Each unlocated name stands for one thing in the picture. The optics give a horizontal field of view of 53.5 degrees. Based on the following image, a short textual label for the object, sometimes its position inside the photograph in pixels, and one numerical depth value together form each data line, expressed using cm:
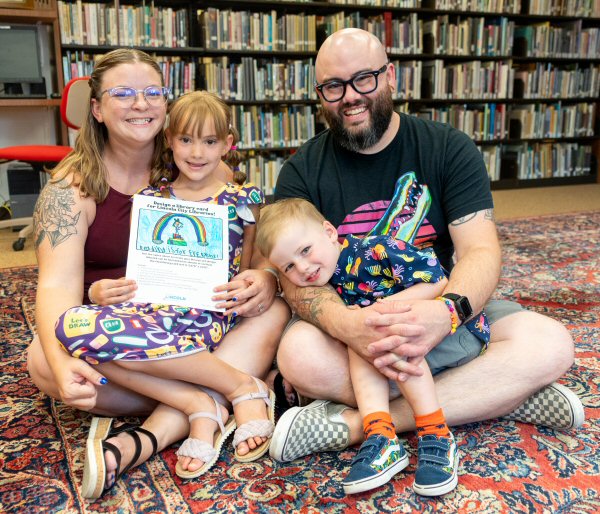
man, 135
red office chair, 353
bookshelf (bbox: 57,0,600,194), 469
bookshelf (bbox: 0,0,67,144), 396
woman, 147
